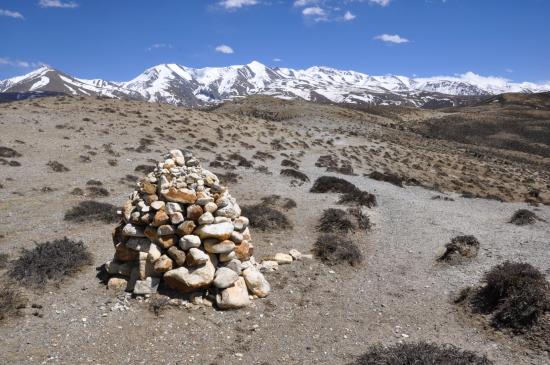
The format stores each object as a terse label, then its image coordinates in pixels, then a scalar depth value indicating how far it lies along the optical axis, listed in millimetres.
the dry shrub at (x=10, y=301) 8828
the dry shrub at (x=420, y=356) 7316
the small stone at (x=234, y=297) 9711
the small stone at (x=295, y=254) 13141
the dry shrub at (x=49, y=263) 10547
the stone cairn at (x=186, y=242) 9891
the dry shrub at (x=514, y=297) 8797
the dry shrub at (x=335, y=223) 16266
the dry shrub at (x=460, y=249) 13188
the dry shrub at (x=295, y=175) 27875
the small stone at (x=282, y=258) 12703
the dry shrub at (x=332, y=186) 24000
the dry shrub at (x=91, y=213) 15844
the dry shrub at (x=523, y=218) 18000
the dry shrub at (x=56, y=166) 24220
